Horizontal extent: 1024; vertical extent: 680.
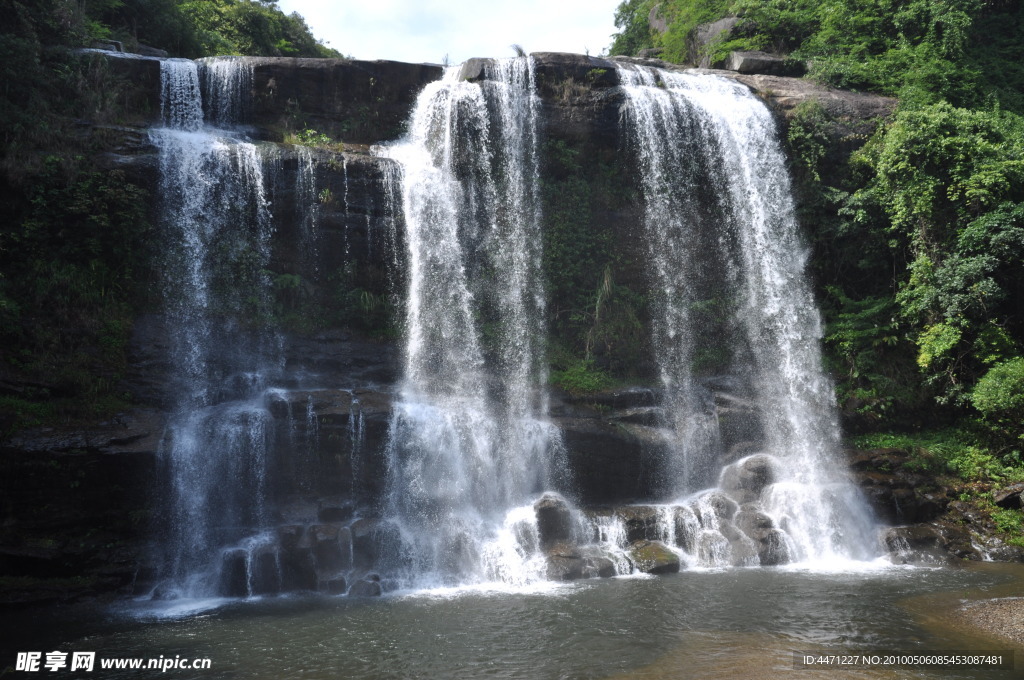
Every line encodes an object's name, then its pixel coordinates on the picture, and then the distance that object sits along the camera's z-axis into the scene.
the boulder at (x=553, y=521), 12.28
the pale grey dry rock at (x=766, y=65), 21.25
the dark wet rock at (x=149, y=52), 18.72
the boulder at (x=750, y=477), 13.64
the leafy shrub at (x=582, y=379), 15.08
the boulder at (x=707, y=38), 23.11
